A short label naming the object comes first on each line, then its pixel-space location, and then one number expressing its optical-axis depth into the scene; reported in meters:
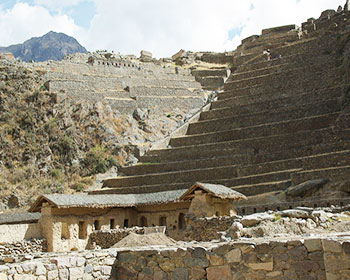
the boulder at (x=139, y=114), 54.06
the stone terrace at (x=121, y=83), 53.69
